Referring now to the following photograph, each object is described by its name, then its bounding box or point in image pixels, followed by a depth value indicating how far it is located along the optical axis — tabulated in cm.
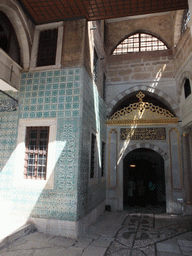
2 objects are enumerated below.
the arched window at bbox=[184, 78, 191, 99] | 605
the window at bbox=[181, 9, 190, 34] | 630
